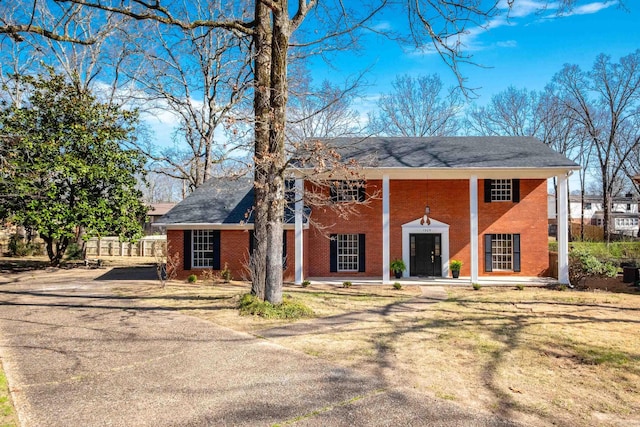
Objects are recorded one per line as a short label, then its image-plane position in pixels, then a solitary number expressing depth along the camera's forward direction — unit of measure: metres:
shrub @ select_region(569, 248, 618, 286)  16.81
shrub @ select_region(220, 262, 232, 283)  17.88
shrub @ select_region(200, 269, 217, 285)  17.70
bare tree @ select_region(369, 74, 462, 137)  36.31
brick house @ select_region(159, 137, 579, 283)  18.17
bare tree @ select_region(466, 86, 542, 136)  38.31
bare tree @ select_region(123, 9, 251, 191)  26.39
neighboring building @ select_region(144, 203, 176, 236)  49.28
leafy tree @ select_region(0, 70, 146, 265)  19.11
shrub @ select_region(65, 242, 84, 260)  26.53
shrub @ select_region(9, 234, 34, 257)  28.34
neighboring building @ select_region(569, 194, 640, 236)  54.81
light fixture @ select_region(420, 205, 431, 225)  18.73
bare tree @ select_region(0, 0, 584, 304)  10.66
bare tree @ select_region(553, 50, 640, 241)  34.73
